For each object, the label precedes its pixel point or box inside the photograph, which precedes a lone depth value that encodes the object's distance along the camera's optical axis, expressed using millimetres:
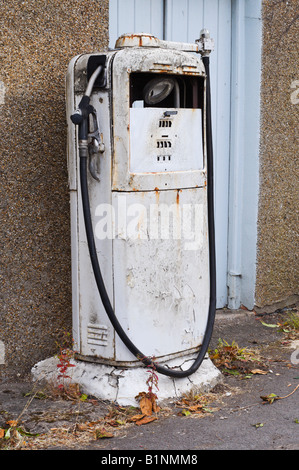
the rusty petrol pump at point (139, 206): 3207
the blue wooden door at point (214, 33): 4164
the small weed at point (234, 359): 3938
